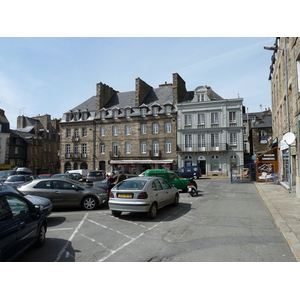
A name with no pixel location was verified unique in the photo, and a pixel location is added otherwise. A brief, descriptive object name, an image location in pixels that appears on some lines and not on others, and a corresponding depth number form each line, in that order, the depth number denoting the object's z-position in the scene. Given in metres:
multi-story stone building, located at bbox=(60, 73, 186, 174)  37.59
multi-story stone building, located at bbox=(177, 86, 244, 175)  34.50
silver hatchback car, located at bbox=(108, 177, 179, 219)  8.06
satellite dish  11.62
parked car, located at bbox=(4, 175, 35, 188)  16.81
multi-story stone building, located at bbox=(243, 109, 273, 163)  40.34
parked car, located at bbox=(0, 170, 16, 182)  21.19
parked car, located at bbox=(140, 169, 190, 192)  15.72
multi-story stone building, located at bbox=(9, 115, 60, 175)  48.06
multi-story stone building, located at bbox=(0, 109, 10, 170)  45.50
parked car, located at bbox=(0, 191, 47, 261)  4.05
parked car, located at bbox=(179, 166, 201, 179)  30.30
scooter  14.12
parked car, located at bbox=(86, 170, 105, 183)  24.27
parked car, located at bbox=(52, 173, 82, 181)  19.78
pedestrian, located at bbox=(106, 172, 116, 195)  11.66
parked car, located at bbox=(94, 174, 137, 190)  13.64
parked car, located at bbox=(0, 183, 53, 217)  7.80
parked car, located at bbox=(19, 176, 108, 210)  10.01
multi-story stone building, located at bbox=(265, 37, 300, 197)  12.50
